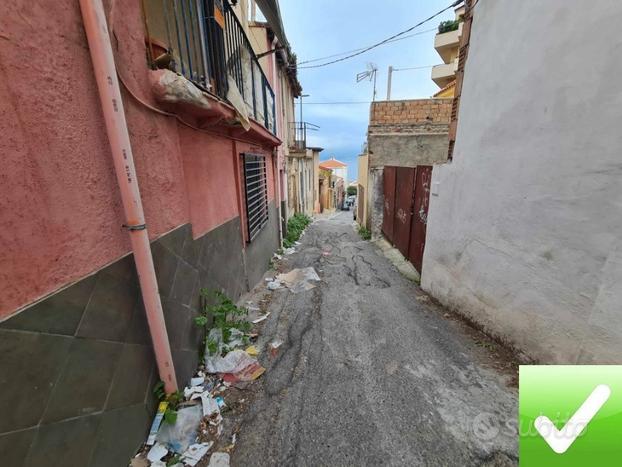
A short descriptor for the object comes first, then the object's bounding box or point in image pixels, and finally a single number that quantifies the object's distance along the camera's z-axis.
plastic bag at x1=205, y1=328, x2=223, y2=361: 2.59
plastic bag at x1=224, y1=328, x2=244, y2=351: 2.82
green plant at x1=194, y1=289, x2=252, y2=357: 2.60
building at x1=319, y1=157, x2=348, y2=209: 32.76
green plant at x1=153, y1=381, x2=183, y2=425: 1.85
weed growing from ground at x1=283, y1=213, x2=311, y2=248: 8.12
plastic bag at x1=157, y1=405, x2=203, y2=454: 1.79
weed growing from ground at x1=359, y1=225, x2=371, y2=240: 9.28
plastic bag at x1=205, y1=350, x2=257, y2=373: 2.47
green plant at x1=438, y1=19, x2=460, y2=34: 16.37
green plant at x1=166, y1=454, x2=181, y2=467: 1.67
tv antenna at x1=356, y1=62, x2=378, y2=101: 13.30
